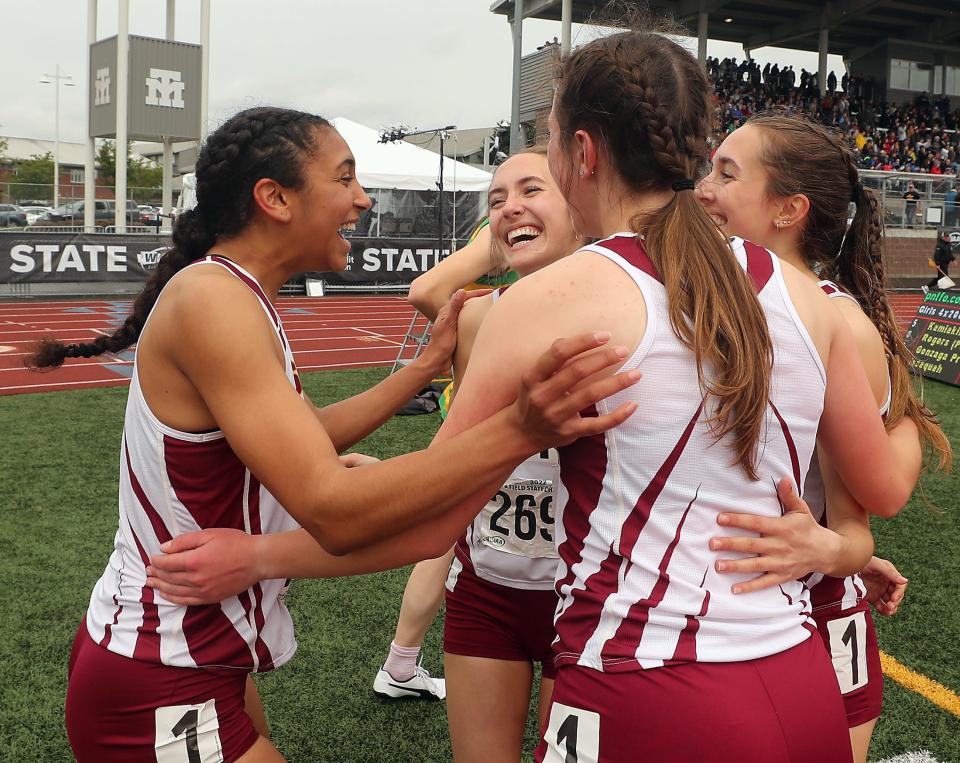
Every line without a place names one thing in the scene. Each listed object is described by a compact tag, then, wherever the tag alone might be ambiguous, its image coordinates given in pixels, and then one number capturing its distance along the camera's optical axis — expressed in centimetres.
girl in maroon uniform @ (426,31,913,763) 124
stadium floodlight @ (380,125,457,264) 1790
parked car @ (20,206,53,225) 3281
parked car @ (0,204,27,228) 2971
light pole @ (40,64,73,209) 2855
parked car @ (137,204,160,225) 2996
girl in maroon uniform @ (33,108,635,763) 136
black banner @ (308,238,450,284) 1997
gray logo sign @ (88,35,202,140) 2152
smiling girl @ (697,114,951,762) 188
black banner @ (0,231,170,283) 1673
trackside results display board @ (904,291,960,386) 1049
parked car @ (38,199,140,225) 3092
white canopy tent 2033
